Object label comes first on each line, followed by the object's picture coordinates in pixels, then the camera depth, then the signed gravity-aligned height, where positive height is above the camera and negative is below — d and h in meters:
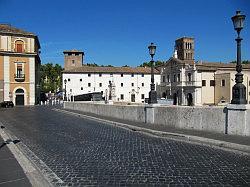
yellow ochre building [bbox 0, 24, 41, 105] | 54.47 +5.00
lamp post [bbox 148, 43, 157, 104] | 16.03 +0.39
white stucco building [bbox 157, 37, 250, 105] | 67.75 +2.64
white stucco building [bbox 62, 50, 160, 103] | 80.75 +3.47
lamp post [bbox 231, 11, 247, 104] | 10.17 +0.60
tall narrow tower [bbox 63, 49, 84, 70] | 92.44 +10.38
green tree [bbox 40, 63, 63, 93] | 110.38 +6.00
